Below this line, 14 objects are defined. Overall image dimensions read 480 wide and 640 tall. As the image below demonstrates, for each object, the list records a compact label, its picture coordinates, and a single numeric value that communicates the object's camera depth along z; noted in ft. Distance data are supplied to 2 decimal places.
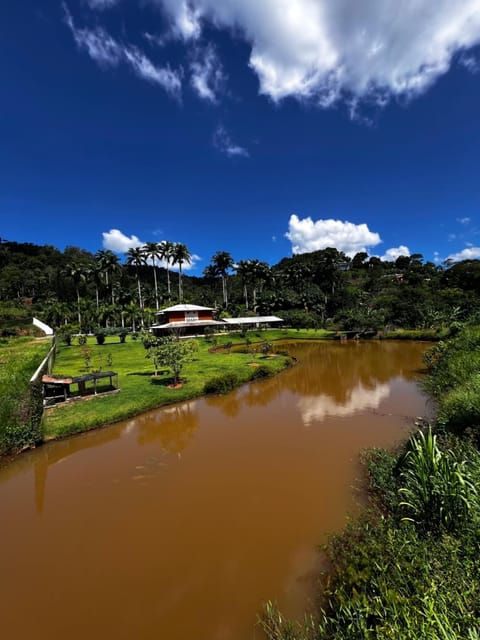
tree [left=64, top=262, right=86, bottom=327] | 167.02
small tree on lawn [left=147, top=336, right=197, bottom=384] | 53.52
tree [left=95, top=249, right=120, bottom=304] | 171.83
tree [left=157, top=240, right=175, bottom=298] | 186.29
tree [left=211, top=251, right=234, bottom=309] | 194.08
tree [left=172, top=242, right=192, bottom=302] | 181.16
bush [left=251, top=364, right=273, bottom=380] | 61.93
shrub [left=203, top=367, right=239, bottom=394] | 51.49
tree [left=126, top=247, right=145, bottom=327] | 183.62
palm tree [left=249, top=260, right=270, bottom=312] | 193.88
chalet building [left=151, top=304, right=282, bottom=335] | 128.57
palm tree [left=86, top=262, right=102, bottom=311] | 169.89
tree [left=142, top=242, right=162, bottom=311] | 185.98
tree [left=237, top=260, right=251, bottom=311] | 193.06
